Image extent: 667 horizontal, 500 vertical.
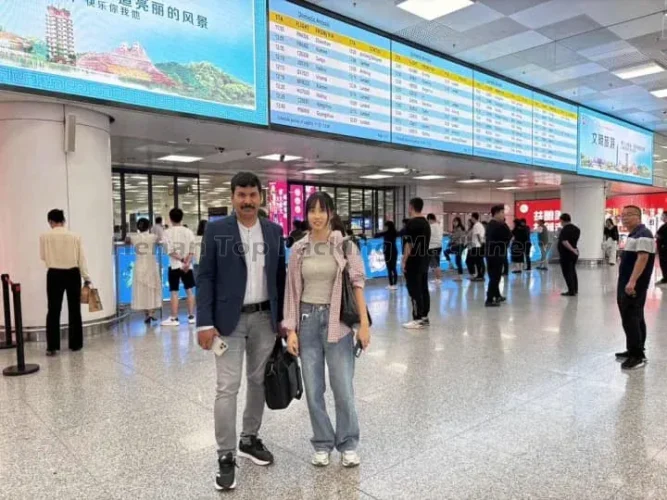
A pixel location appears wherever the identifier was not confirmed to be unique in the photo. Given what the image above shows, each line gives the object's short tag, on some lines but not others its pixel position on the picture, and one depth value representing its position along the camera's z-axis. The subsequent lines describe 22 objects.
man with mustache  2.37
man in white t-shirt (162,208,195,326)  6.41
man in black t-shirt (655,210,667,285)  10.52
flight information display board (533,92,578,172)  10.05
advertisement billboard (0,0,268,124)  4.54
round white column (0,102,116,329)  5.31
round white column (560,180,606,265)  14.38
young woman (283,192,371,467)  2.46
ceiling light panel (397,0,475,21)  6.20
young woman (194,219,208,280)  7.26
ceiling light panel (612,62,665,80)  8.77
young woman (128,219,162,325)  6.62
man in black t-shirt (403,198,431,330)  6.10
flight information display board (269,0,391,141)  6.05
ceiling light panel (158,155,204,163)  11.24
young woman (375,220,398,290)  10.15
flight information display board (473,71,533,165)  8.77
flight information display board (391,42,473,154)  7.42
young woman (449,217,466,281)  12.09
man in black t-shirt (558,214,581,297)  8.48
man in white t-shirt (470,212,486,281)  11.27
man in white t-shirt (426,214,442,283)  10.02
